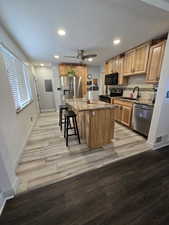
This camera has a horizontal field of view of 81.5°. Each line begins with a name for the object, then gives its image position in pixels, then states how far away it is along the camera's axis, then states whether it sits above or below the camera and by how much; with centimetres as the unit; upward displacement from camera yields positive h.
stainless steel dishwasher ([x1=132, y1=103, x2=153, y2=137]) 243 -84
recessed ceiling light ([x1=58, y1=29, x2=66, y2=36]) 207 +115
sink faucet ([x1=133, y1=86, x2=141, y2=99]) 330 -18
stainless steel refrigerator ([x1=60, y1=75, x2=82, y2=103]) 484 +1
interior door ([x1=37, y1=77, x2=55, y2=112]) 530 -39
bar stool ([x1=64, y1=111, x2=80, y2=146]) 230 -68
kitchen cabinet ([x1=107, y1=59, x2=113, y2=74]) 424 +82
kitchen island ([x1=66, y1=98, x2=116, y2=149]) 195 -77
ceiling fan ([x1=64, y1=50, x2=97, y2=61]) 317 +109
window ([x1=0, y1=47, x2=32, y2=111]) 219 +24
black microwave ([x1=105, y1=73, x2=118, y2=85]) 397 +28
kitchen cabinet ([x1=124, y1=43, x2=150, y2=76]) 276 +76
